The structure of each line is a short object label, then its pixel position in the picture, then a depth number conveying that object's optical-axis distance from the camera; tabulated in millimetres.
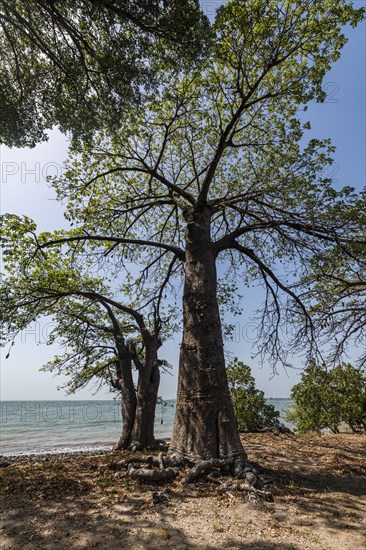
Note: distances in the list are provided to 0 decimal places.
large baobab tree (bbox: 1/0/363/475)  7273
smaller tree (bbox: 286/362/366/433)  15999
